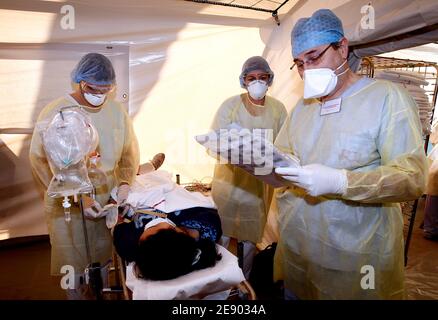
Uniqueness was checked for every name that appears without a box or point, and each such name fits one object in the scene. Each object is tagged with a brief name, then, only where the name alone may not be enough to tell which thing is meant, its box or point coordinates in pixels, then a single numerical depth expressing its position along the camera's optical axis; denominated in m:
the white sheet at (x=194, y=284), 1.06
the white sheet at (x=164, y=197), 1.62
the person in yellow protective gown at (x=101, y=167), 1.66
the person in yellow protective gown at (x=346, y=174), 1.09
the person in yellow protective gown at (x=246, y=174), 2.27
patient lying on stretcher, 1.13
